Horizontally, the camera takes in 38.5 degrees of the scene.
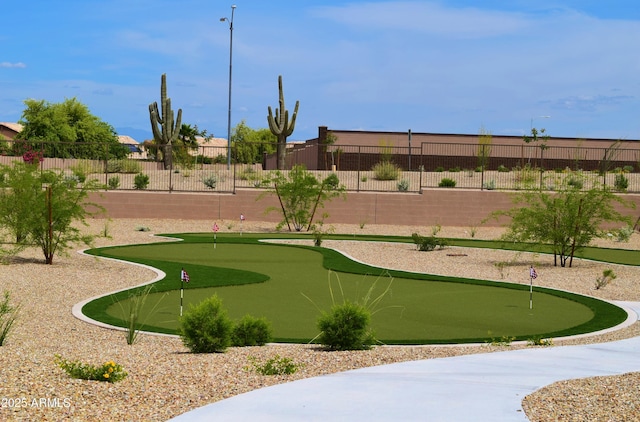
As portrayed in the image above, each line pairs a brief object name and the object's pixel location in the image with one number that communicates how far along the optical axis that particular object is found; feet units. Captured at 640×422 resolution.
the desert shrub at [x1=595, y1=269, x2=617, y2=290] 65.05
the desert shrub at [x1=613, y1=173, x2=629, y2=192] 148.31
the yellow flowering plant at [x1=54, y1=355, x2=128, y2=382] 30.01
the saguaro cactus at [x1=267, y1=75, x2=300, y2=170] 174.19
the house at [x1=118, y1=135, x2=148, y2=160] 459.32
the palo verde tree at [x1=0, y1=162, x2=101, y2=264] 72.02
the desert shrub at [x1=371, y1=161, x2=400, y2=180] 167.12
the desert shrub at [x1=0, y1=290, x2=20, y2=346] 38.98
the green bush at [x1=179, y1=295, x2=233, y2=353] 37.55
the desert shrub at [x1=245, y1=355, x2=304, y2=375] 32.53
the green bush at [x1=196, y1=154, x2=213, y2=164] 228.86
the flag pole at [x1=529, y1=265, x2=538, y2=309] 51.97
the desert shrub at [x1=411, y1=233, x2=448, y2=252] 90.07
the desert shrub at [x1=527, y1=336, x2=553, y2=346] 42.37
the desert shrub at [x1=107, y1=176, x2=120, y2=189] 139.47
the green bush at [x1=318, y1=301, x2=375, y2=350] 38.55
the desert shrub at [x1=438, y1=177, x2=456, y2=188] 151.43
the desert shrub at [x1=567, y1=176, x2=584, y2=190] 84.79
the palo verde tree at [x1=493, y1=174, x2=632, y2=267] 79.41
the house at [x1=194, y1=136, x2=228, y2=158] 357.02
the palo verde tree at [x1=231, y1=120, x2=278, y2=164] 272.31
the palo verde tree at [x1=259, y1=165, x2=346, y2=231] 116.98
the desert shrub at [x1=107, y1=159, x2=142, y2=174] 172.14
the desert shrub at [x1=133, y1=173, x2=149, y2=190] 142.72
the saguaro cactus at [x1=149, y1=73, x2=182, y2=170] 167.02
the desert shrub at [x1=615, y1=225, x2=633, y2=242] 111.96
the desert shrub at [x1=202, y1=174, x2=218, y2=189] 149.59
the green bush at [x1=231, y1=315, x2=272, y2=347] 39.97
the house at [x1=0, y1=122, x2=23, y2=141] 320.25
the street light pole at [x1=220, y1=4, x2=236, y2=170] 182.39
